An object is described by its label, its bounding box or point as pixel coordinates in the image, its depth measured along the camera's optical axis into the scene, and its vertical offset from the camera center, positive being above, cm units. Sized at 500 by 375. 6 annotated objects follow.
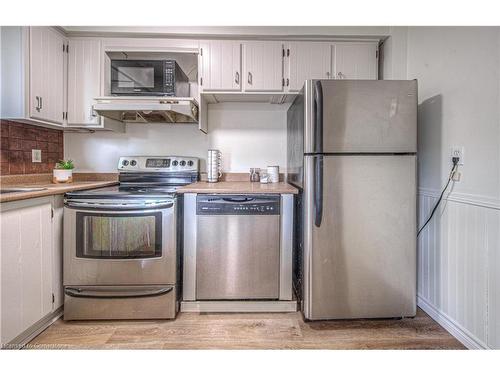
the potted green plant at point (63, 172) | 227 +7
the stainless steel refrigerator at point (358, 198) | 173 -11
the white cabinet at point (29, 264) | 140 -48
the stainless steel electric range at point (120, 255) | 182 -50
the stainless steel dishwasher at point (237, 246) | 193 -46
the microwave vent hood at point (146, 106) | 206 +57
